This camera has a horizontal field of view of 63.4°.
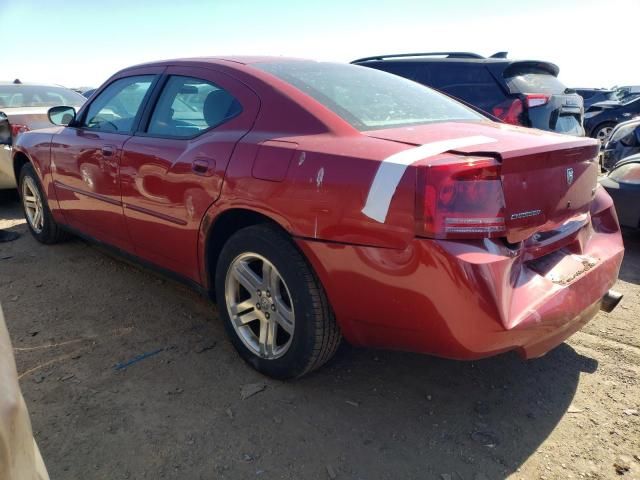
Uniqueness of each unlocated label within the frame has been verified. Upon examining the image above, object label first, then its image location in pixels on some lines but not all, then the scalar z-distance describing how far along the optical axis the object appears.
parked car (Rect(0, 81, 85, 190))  5.83
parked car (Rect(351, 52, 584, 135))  5.38
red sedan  1.89
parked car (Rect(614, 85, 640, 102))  21.48
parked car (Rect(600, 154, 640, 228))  4.37
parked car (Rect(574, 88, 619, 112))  17.38
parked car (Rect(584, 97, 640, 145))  12.42
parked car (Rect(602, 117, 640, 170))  5.83
